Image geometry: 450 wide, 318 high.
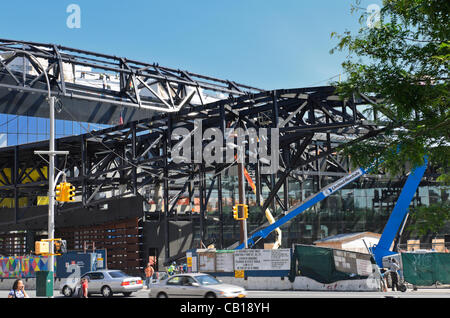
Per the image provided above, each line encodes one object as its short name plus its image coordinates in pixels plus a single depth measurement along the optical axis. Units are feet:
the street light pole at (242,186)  101.85
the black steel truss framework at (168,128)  99.71
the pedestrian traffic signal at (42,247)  81.88
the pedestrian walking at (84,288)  78.43
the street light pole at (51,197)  83.38
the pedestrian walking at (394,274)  87.45
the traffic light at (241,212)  98.17
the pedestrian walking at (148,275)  107.76
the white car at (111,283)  90.17
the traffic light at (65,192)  85.61
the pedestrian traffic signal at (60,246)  84.84
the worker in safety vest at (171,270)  113.91
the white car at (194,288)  64.69
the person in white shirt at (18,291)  55.26
